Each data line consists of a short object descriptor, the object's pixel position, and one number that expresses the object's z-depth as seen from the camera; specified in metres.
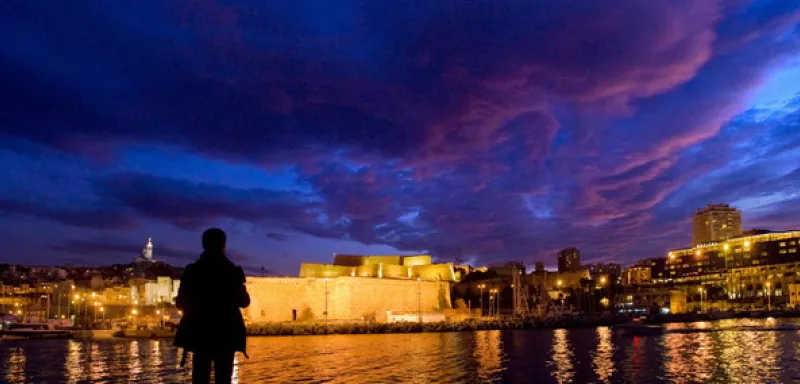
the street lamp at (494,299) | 86.16
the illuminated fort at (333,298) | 64.69
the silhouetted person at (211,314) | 5.25
